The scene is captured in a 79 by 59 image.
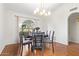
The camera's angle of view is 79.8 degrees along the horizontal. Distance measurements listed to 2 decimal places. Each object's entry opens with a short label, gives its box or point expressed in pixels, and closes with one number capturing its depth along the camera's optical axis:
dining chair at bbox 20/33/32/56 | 1.03
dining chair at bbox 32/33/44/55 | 1.11
